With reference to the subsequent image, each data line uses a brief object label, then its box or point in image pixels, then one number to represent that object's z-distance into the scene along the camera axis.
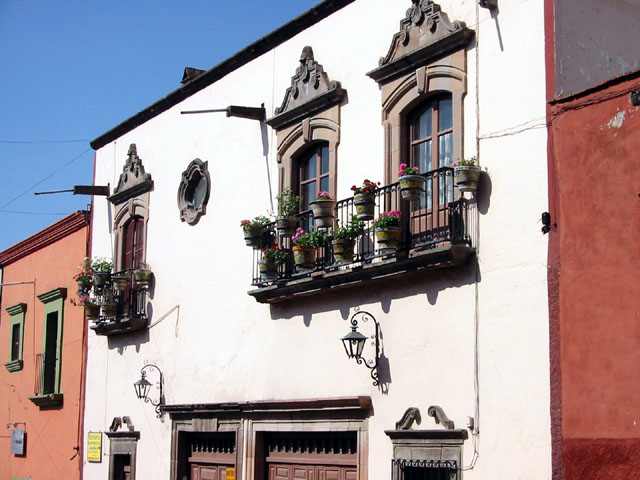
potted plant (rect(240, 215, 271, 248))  14.52
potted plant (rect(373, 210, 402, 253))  11.98
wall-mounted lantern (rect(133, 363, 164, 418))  17.19
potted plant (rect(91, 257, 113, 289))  18.56
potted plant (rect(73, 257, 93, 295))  19.11
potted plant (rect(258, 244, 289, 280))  14.02
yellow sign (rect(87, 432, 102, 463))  19.02
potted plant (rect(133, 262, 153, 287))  17.73
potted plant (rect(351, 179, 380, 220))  12.42
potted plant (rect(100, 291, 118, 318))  18.42
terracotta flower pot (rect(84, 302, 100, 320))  18.88
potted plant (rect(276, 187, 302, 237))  13.91
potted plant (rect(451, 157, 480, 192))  11.27
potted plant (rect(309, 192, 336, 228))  13.16
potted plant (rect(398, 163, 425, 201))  11.73
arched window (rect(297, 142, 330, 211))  14.28
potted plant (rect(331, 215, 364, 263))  12.64
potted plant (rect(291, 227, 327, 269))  13.19
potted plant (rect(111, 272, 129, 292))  18.31
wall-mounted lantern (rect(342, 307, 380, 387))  12.53
